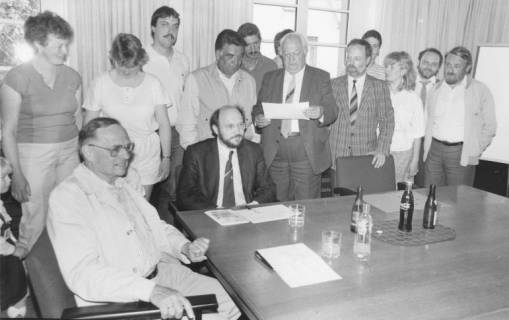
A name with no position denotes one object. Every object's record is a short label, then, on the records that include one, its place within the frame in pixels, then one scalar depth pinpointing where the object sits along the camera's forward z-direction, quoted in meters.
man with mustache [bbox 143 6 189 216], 3.89
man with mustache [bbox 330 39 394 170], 3.60
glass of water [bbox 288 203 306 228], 2.30
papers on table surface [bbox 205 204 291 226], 2.32
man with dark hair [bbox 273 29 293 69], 4.75
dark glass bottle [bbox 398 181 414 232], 2.26
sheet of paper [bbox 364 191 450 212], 2.63
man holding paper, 3.49
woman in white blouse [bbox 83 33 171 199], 3.03
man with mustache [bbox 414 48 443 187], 4.78
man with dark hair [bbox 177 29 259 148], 3.68
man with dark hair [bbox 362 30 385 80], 4.63
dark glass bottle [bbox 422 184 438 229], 2.32
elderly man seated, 1.73
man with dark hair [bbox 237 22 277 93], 4.30
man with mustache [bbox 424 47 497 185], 4.19
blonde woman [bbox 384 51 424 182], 3.95
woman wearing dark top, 2.84
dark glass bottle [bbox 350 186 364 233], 2.25
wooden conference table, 1.52
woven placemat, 2.12
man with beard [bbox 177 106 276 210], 2.96
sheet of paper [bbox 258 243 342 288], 1.71
